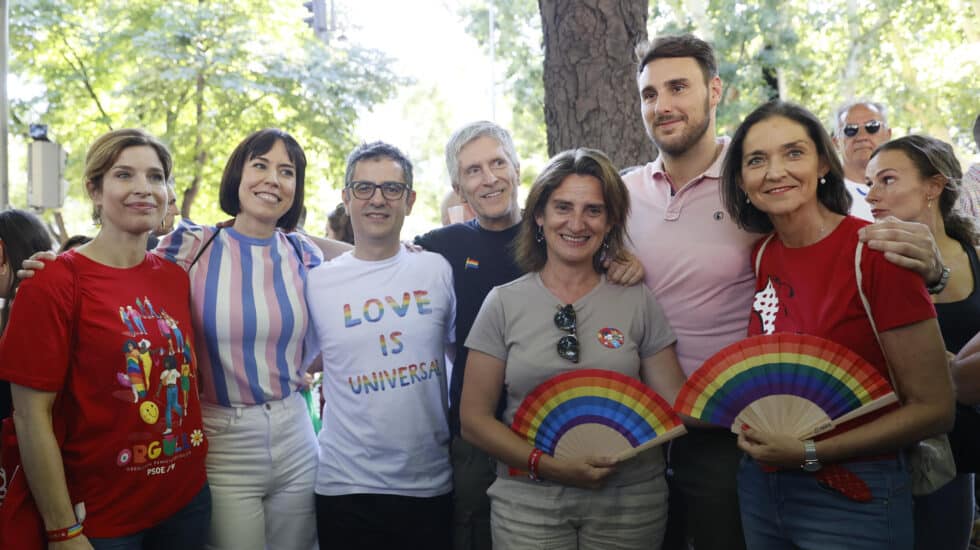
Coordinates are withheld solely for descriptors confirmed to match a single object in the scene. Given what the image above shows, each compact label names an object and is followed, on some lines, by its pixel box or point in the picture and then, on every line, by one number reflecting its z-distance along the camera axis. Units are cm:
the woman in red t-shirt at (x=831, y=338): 244
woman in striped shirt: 317
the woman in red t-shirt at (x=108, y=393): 265
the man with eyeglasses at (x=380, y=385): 326
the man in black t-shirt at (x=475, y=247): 346
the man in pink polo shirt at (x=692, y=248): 308
